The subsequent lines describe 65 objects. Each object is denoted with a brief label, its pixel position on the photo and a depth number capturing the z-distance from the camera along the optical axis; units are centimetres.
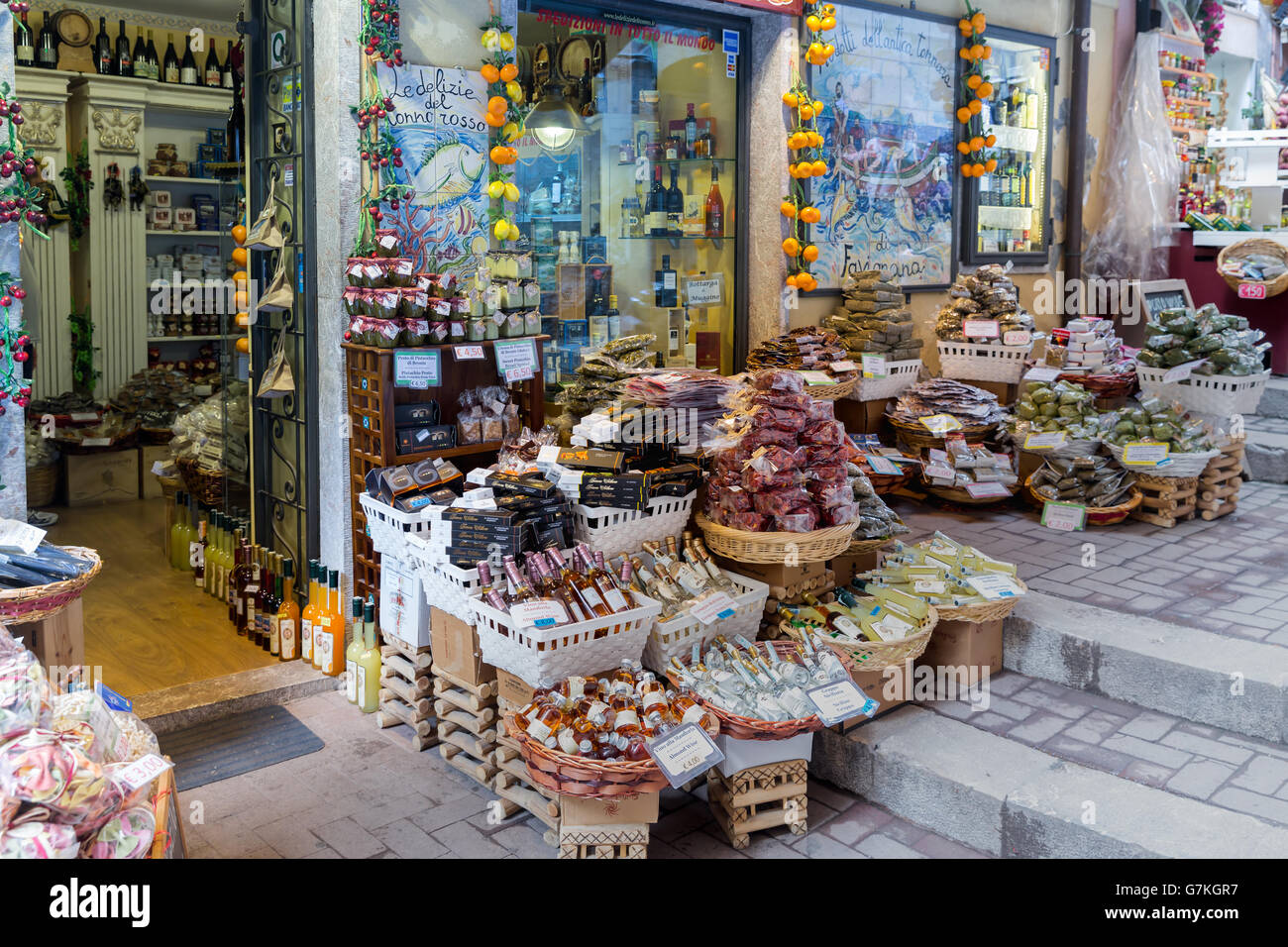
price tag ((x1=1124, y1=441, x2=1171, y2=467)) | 587
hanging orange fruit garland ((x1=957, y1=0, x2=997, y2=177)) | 746
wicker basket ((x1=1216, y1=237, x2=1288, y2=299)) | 813
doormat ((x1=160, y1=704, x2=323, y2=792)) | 399
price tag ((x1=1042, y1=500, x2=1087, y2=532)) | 600
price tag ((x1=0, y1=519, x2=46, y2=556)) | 336
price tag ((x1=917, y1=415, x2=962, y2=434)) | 639
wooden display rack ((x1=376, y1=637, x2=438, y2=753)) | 420
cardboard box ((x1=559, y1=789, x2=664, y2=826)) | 331
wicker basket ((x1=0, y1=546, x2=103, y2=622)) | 318
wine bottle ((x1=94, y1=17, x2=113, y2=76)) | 835
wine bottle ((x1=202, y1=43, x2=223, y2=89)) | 892
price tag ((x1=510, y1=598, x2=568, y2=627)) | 351
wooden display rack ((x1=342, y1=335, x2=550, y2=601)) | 445
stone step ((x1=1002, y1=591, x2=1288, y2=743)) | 388
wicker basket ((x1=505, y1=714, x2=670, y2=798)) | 319
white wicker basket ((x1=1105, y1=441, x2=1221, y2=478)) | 589
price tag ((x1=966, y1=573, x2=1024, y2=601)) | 434
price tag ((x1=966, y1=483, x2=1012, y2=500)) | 625
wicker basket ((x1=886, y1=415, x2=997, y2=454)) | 648
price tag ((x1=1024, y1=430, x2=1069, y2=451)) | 612
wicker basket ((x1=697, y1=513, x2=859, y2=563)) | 410
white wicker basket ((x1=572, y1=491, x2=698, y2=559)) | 412
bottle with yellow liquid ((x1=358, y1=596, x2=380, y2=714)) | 452
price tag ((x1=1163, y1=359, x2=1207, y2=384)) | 646
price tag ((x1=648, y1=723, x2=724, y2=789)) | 317
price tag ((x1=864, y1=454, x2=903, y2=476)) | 605
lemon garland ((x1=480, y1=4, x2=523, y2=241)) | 483
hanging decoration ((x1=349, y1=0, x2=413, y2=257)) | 450
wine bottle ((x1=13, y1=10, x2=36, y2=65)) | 796
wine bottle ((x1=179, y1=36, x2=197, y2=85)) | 883
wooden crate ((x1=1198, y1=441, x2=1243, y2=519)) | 615
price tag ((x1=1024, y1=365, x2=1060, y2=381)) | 656
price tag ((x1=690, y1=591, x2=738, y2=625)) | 386
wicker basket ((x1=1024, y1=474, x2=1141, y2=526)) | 600
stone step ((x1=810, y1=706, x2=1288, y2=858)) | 316
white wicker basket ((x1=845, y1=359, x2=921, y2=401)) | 667
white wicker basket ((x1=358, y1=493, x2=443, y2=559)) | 412
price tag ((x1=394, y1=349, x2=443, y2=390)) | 439
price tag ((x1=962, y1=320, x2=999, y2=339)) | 706
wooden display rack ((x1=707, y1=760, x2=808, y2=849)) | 350
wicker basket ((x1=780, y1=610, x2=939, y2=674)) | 394
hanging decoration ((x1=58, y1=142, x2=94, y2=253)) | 840
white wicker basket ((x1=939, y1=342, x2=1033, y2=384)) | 705
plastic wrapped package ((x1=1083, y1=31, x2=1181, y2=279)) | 872
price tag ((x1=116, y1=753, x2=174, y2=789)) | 231
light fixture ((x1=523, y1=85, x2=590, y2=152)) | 579
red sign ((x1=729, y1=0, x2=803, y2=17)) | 612
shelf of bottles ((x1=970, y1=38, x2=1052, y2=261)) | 798
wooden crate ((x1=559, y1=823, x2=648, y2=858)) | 332
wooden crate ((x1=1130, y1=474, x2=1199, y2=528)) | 598
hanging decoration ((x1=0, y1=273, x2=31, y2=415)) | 368
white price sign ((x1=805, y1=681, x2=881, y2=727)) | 352
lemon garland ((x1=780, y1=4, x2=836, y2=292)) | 639
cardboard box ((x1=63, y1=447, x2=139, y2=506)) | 768
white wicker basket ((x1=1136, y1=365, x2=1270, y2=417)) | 639
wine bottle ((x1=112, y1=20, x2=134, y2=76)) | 845
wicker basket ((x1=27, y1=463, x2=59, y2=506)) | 759
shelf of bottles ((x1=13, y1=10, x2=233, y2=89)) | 816
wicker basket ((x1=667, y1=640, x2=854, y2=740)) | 341
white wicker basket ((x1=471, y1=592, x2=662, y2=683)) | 352
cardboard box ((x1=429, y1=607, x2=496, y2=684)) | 390
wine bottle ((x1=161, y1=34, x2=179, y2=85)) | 873
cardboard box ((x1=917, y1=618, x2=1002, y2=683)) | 433
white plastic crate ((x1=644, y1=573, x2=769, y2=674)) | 384
